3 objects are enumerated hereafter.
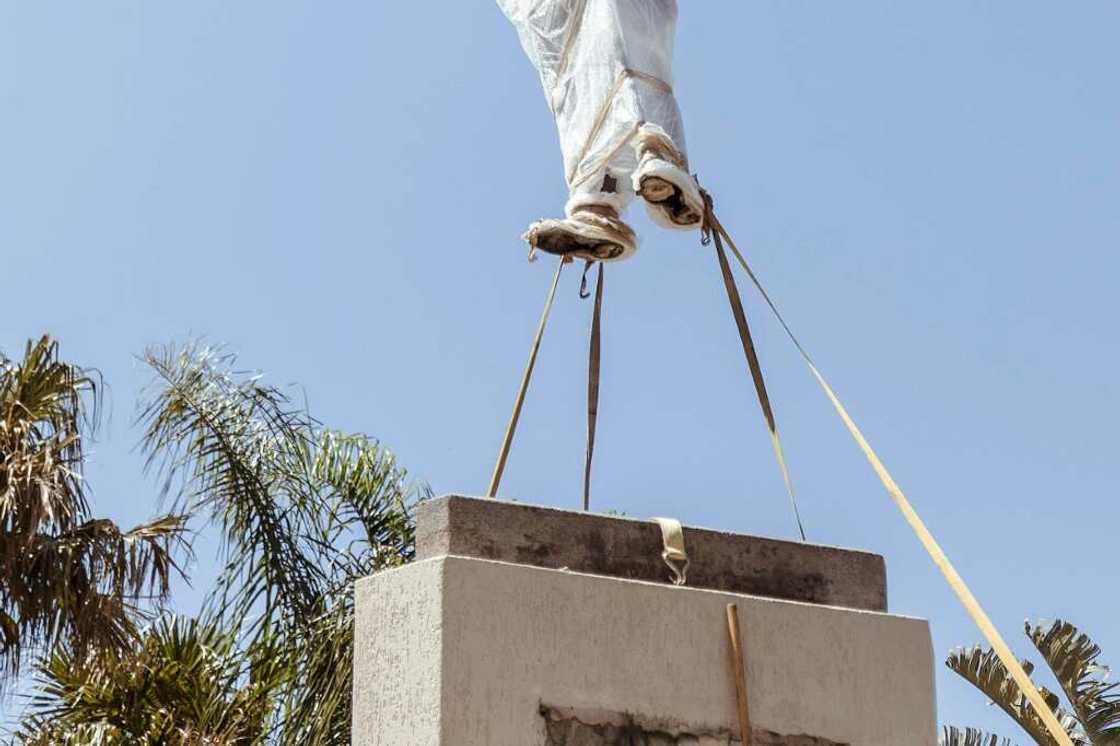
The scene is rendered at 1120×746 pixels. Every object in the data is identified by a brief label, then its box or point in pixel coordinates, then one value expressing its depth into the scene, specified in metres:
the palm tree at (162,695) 11.21
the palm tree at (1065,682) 14.98
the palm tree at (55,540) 9.48
